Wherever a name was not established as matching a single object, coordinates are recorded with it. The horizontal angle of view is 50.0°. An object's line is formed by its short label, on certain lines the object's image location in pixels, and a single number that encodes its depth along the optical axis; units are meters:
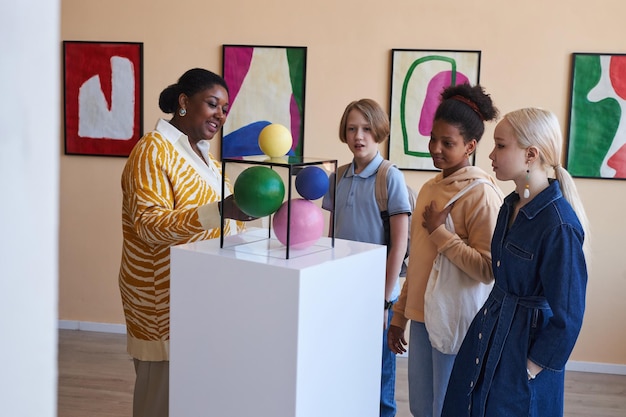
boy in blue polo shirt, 2.55
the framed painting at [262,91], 4.25
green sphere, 1.55
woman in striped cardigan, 2.01
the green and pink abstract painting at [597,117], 3.95
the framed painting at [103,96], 4.39
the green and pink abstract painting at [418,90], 4.08
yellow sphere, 1.65
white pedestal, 1.47
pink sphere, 1.61
